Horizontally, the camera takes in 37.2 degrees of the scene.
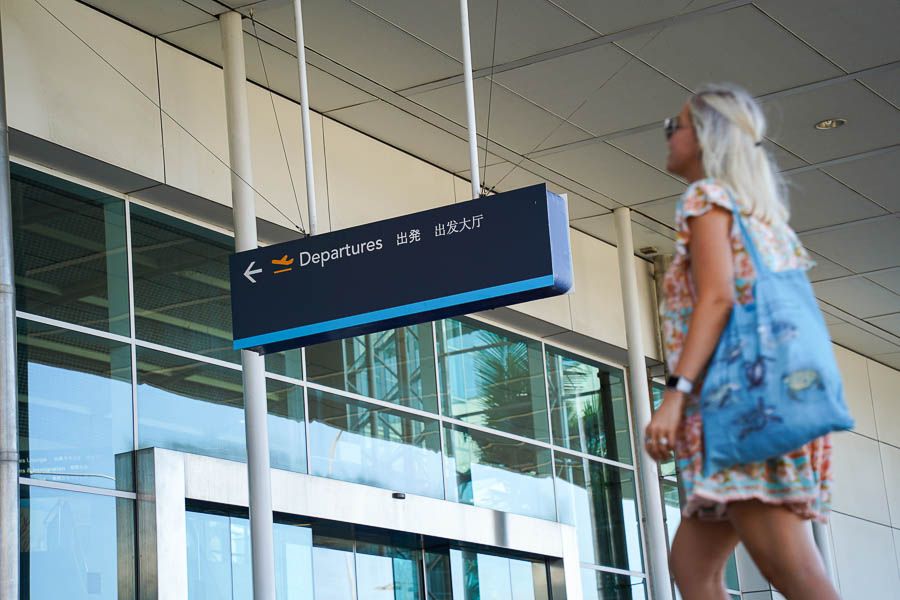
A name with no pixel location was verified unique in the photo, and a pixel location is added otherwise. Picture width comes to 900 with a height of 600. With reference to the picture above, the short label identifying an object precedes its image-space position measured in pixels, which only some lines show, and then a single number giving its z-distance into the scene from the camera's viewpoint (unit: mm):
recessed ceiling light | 13633
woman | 3066
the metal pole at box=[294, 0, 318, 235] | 9484
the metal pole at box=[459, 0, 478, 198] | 8632
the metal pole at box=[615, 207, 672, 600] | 14539
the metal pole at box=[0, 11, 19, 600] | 8133
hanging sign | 8094
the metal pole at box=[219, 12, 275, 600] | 9617
